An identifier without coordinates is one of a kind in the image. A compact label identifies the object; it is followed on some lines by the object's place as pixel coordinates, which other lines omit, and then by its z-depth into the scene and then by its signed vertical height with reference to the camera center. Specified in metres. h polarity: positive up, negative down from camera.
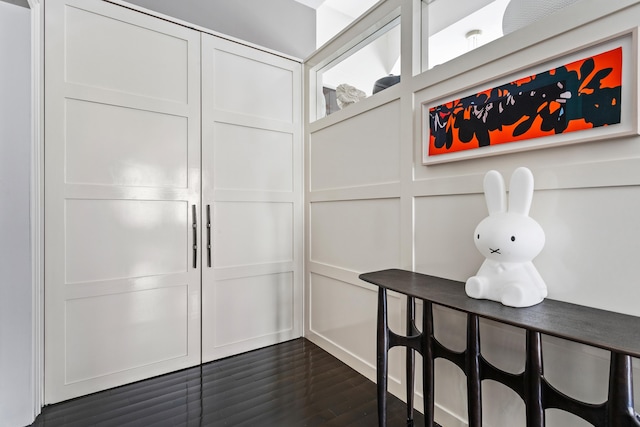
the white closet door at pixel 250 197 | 2.34 +0.12
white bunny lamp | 1.13 -0.13
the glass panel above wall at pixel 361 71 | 2.02 +1.04
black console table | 0.85 -0.47
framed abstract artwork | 1.03 +0.41
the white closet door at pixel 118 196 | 1.86 +0.11
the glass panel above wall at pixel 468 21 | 1.31 +0.90
